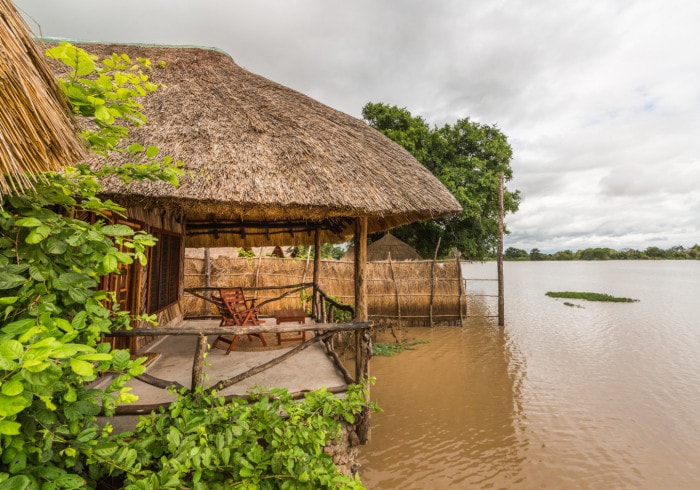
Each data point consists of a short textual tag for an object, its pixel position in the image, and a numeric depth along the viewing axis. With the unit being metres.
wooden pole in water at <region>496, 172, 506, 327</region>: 10.83
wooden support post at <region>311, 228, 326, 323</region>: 6.21
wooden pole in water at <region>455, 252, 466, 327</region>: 10.63
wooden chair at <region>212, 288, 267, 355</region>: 4.81
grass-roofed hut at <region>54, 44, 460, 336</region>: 3.24
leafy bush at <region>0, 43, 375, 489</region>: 1.41
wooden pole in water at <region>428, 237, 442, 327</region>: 10.69
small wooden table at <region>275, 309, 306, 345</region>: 5.24
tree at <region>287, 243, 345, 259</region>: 14.96
